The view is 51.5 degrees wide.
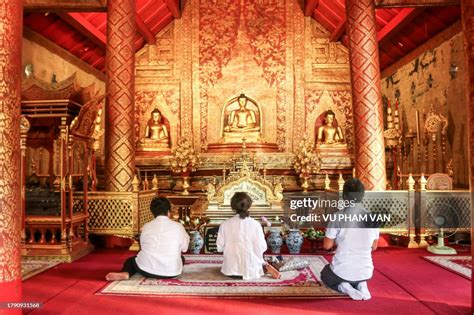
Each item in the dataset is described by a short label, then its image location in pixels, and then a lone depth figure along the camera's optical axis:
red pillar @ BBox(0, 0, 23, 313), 3.07
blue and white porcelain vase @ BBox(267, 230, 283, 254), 6.14
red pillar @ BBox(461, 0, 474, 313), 3.35
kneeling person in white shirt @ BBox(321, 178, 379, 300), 3.86
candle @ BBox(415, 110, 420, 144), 9.91
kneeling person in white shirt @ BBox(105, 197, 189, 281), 4.43
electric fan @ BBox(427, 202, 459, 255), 6.71
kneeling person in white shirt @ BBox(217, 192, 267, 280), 4.49
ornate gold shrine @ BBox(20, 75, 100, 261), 5.96
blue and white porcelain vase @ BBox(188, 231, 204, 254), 6.10
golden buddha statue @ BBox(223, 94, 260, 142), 11.85
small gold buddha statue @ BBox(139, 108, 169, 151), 11.90
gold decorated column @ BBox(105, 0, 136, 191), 7.30
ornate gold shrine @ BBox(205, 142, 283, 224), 7.27
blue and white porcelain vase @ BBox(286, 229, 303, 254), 6.09
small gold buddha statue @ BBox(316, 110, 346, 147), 11.85
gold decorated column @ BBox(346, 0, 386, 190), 7.17
